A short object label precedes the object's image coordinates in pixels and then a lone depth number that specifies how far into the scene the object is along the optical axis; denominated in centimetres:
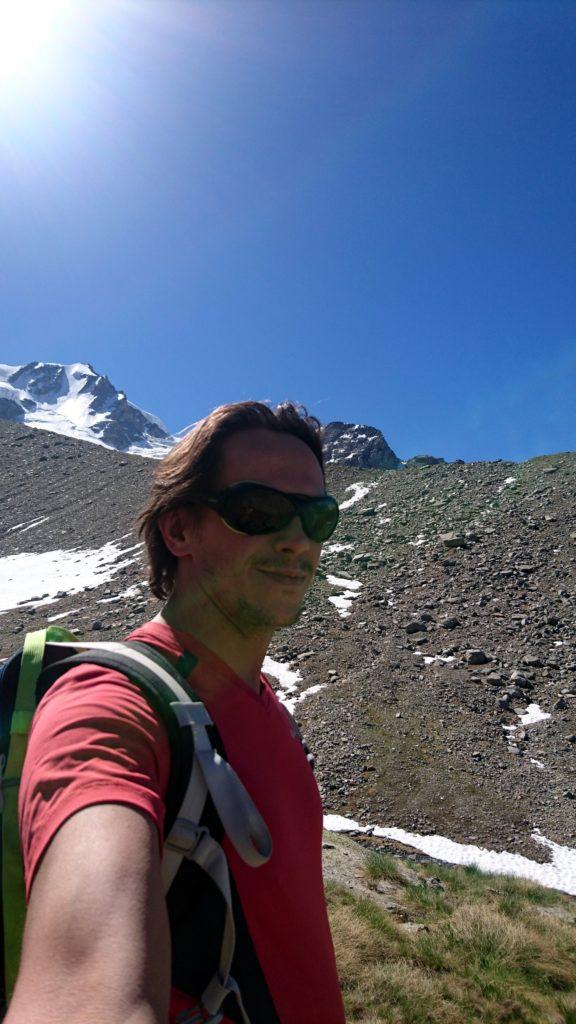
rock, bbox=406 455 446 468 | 10924
